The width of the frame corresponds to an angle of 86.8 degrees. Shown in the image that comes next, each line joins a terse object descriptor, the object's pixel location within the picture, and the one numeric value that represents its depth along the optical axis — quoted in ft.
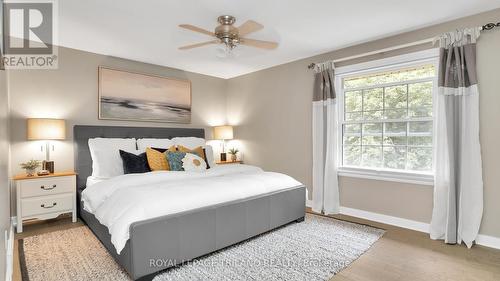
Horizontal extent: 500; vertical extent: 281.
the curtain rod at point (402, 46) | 8.61
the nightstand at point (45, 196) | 10.01
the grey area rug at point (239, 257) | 6.99
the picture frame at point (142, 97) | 13.08
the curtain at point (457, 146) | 8.79
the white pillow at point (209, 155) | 13.73
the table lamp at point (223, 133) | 16.76
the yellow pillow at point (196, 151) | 12.41
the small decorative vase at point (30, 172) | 10.43
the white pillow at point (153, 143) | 12.73
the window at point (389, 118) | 10.45
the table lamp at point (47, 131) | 10.43
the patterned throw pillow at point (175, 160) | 11.03
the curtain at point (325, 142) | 12.42
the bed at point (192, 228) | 6.64
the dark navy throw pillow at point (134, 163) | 10.95
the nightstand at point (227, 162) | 16.30
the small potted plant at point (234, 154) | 17.10
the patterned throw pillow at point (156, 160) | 11.05
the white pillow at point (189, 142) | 14.12
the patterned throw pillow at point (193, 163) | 11.05
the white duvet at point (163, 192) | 6.86
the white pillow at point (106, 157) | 11.07
